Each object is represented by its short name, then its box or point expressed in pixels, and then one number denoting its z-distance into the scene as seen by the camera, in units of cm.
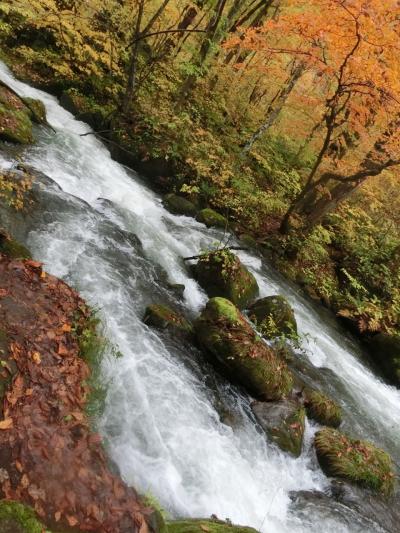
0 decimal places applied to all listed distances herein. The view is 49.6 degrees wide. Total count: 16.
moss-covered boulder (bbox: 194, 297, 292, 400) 706
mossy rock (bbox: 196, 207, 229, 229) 1263
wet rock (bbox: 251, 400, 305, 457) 659
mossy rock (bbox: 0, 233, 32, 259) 586
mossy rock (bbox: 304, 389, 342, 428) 775
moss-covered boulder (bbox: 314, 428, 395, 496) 666
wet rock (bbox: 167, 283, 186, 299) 876
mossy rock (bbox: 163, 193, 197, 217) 1248
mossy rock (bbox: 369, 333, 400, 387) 1181
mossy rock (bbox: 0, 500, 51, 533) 259
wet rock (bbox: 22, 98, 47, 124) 1124
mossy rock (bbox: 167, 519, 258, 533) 407
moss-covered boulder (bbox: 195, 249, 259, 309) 942
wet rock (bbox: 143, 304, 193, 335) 718
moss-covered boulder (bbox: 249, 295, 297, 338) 927
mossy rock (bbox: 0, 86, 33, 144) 942
